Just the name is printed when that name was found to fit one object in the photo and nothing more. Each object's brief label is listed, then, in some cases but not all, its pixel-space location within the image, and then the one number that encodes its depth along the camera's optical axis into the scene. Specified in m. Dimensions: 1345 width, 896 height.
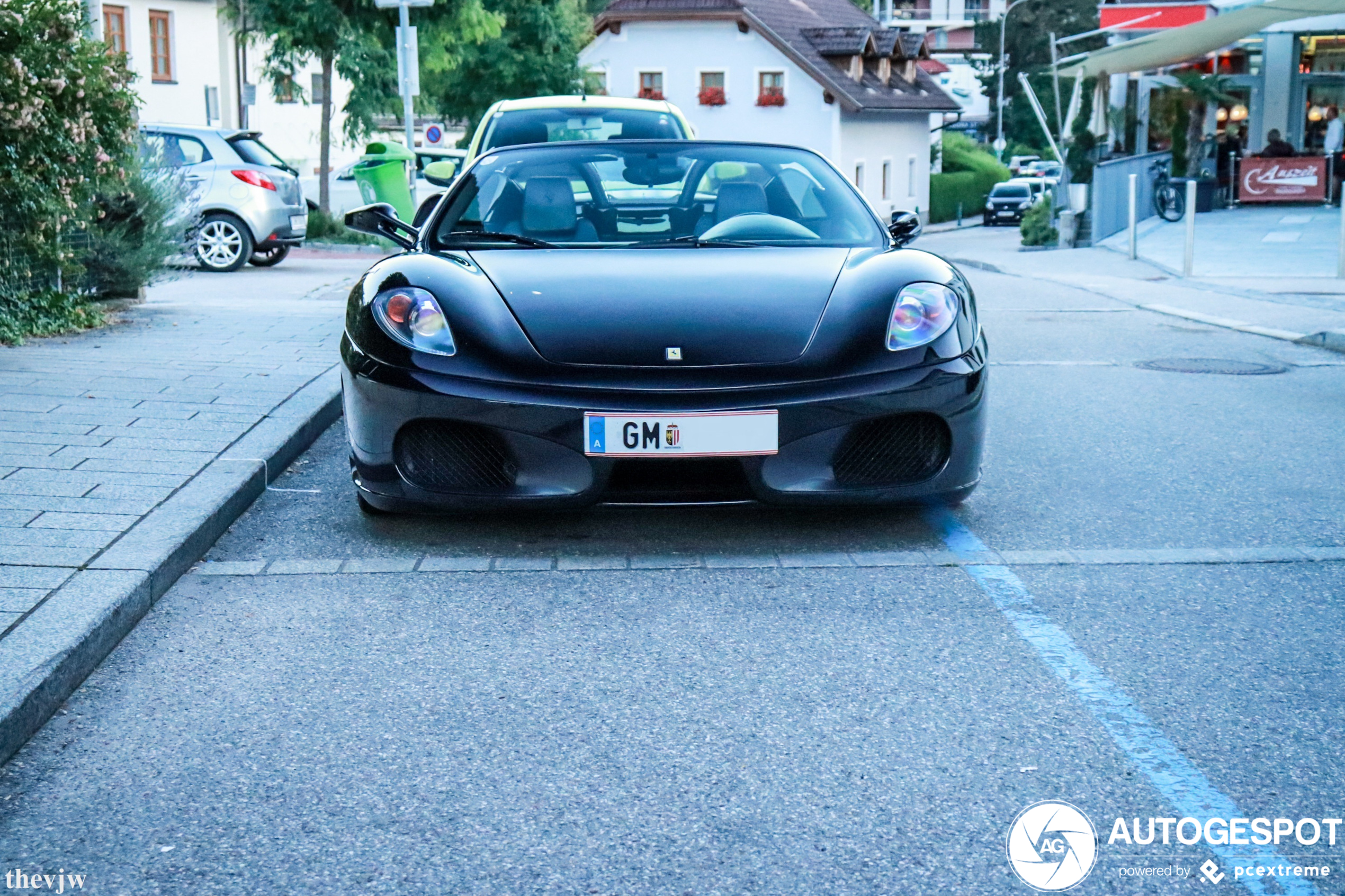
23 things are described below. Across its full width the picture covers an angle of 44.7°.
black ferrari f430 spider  4.55
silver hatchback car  15.63
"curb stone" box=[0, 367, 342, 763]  3.39
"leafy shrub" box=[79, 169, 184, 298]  10.82
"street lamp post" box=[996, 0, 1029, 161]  72.56
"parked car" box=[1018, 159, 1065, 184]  67.56
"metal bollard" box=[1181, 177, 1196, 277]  16.39
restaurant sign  26.09
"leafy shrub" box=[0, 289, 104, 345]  8.93
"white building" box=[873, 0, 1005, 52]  118.06
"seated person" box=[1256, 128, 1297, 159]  27.41
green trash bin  20.30
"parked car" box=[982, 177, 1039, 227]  51.34
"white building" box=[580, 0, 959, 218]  48.91
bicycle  25.89
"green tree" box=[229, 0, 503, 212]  25.25
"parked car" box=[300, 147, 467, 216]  32.12
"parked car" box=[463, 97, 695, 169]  12.81
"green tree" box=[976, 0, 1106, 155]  95.62
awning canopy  21.28
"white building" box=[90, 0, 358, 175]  37.34
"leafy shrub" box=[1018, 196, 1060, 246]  27.17
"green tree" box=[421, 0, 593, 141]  41.53
